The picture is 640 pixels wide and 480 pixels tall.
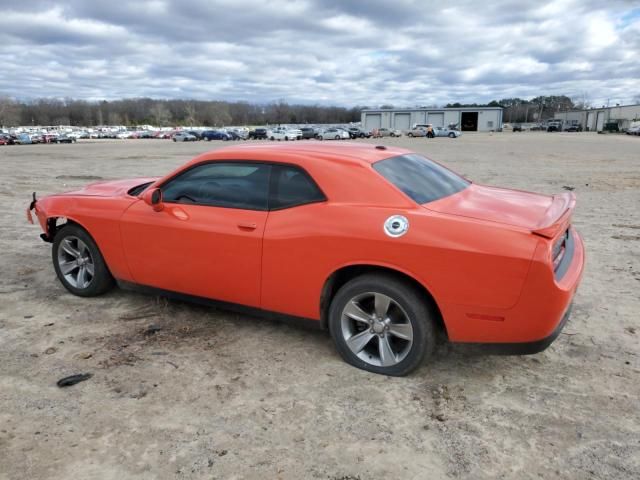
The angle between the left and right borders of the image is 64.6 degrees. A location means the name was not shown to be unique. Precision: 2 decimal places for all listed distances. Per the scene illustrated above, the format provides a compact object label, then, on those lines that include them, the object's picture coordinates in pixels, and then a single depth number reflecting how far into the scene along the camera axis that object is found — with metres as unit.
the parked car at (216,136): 68.19
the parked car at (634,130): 64.19
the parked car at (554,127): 95.12
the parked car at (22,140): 58.31
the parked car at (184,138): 66.19
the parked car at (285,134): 61.53
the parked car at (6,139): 56.97
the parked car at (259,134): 66.62
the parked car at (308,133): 63.01
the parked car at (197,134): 67.56
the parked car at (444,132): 69.65
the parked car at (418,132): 70.62
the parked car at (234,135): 69.22
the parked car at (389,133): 72.76
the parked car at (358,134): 67.40
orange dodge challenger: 3.14
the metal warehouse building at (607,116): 88.13
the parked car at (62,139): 62.54
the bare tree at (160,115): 160.51
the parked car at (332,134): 61.41
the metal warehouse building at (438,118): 106.06
